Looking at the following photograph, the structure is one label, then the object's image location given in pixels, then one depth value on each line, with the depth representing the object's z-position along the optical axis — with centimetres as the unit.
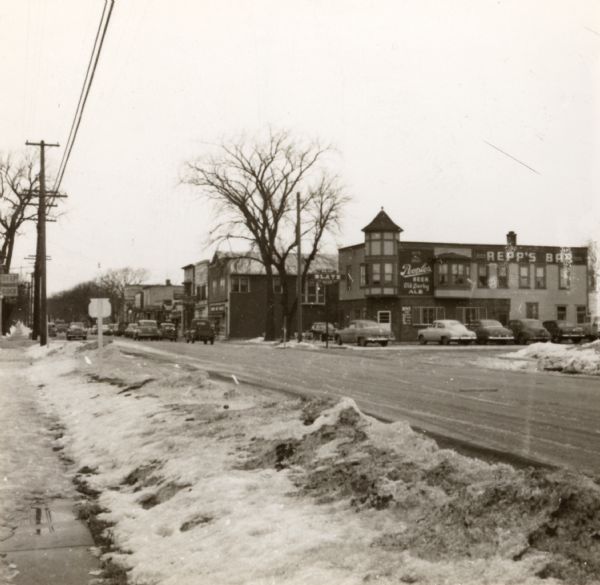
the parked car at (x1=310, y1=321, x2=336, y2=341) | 5597
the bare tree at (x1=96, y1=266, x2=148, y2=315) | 14788
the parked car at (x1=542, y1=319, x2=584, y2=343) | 5116
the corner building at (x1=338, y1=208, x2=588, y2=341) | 6147
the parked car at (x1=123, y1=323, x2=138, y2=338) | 6907
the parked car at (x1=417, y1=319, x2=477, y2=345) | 4838
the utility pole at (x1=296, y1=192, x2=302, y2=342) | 4747
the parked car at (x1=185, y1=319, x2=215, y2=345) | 5638
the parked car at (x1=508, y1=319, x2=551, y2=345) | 4988
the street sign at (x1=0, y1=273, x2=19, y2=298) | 3756
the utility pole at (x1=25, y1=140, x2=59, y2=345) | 3631
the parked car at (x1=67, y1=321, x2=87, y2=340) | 6494
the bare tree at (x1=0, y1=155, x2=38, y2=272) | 5359
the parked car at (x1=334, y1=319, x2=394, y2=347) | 4694
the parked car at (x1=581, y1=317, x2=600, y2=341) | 5416
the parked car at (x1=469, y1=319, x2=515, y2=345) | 4844
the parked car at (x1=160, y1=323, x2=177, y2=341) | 6588
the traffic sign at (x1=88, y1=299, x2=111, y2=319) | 1972
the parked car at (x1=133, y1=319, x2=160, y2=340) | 6594
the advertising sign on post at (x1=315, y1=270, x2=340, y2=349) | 4650
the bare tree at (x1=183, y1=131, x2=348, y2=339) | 5478
